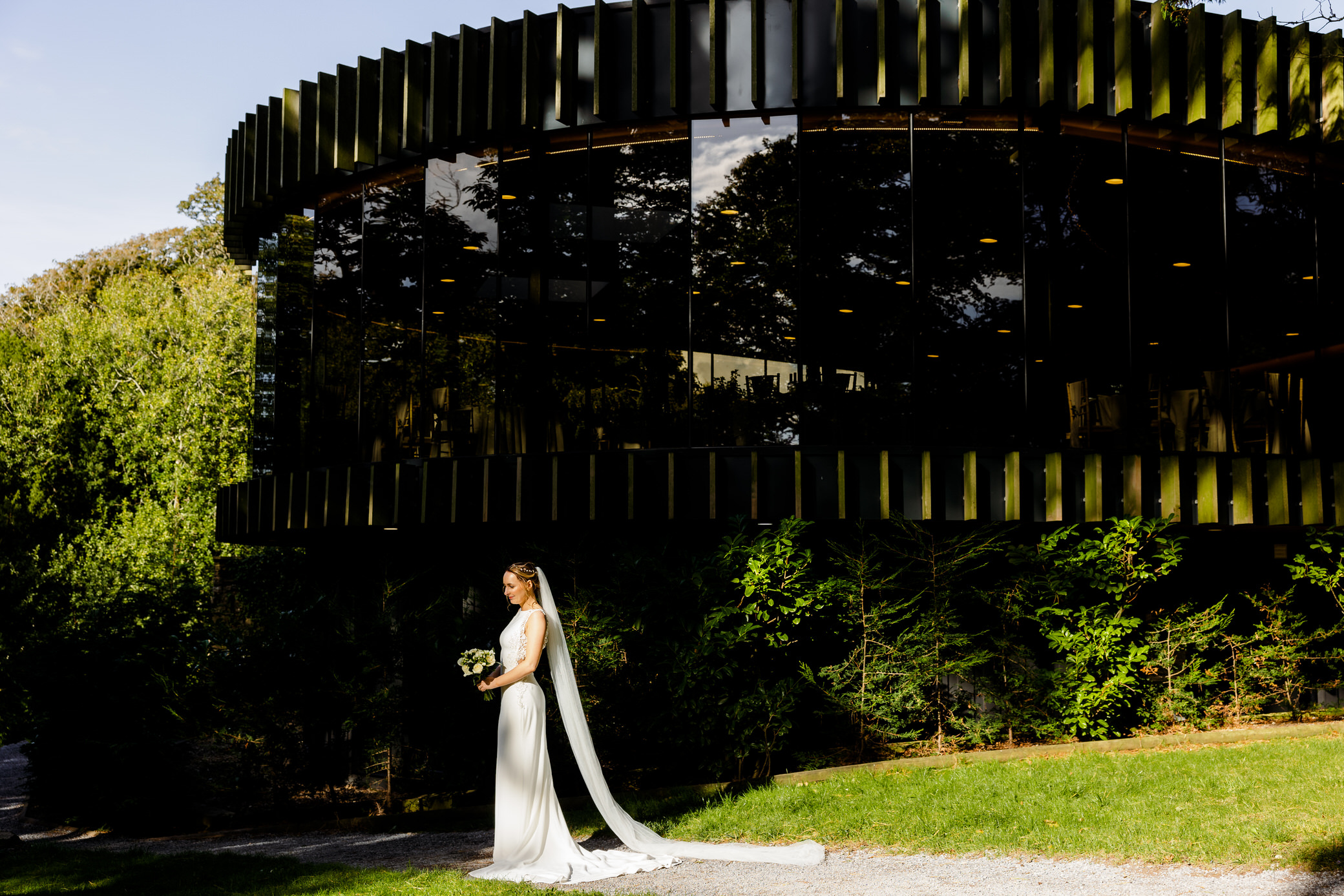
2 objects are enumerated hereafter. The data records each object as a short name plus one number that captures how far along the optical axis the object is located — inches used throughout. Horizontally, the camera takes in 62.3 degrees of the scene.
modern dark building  490.3
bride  301.6
